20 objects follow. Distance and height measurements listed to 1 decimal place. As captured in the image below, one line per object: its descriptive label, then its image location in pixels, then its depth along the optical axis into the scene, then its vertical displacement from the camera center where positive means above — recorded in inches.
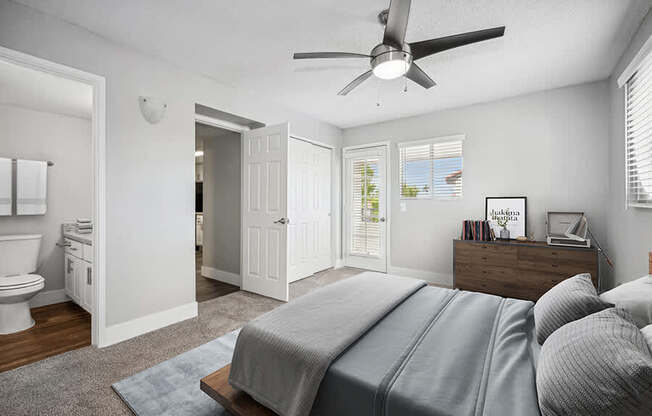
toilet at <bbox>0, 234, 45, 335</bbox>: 102.0 -27.2
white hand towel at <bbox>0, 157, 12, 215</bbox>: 125.9 +9.5
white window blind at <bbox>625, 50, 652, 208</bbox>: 83.6 +23.3
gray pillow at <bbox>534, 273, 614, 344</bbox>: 52.5 -18.9
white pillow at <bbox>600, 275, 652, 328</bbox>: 48.1 -16.5
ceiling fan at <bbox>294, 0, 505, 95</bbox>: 67.1 +43.3
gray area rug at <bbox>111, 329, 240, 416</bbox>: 65.6 -46.0
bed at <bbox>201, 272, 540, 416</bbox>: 40.9 -26.0
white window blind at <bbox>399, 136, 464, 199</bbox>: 165.2 +24.0
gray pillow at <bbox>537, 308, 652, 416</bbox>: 31.1 -20.0
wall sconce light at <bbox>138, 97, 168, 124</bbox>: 104.3 +36.8
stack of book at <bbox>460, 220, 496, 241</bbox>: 141.6 -11.7
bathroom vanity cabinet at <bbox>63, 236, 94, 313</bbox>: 115.5 -27.8
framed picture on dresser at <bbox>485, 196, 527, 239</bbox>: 144.3 -3.4
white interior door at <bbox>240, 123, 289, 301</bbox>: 136.3 -1.7
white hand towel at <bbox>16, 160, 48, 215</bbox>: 129.9 +9.6
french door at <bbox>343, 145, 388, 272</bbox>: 192.4 -0.4
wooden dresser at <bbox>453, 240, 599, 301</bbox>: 118.4 -26.0
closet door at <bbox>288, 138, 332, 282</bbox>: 174.2 -1.0
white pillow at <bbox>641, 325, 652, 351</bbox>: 37.8 -17.6
